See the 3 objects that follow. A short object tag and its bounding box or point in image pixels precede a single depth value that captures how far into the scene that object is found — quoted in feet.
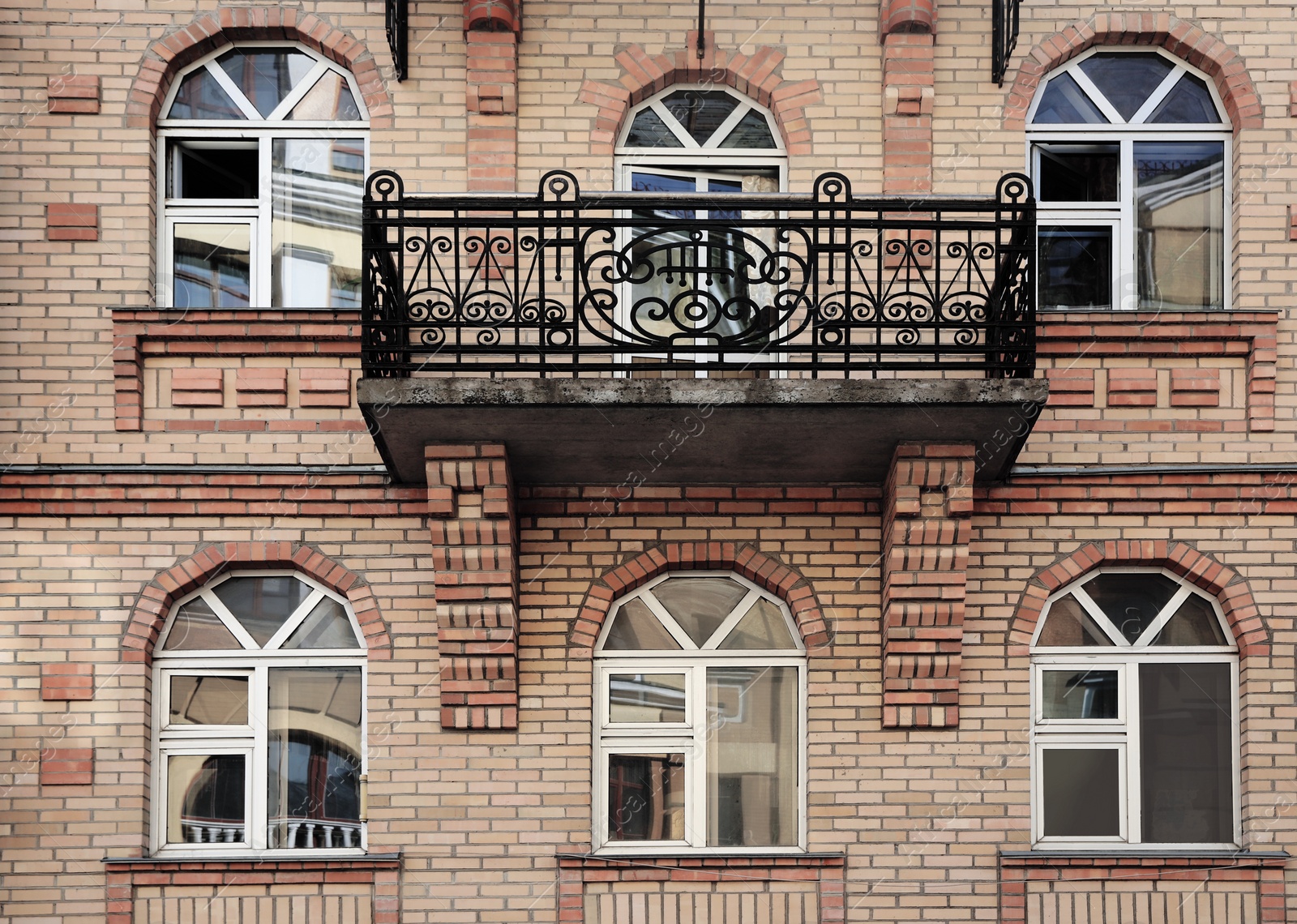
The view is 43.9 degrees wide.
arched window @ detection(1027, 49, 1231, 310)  29.40
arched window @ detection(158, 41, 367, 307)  29.25
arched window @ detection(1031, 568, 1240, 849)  27.53
